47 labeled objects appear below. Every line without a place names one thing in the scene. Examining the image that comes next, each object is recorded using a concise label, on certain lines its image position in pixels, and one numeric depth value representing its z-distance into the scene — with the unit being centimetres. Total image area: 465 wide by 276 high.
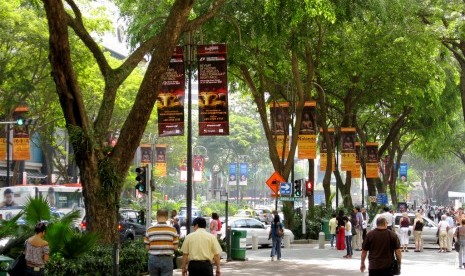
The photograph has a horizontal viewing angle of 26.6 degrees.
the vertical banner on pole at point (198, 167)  9450
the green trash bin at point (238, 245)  3073
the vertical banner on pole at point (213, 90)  2584
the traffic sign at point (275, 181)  4028
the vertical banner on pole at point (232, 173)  10506
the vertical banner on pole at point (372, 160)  5650
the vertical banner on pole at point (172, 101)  2673
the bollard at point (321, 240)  4009
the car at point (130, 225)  3947
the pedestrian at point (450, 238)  3866
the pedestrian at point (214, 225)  3240
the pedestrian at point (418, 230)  3838
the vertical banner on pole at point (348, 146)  4912
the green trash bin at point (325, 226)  4791
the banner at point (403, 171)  8683
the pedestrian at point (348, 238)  3322
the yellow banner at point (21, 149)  4622
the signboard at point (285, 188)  4266
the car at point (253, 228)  4256
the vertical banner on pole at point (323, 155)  5559
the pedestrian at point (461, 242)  2808
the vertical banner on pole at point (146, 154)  6925
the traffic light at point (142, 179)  2687
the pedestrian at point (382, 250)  1506
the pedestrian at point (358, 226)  3747
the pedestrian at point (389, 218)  3255
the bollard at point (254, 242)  4025
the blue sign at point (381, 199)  6207
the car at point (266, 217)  5928
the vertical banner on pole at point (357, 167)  5928
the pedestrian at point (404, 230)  3803
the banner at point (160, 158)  7300
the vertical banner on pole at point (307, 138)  4209
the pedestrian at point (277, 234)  3086
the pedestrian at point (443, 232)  3822
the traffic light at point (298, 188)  4469
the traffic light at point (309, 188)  4719
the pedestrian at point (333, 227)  4025
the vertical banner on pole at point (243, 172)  10306
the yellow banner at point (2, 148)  4719
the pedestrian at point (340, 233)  3775
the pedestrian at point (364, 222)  3769
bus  4550
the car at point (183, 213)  5849
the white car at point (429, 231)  4575
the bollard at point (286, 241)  4147
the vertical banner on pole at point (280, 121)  4303
